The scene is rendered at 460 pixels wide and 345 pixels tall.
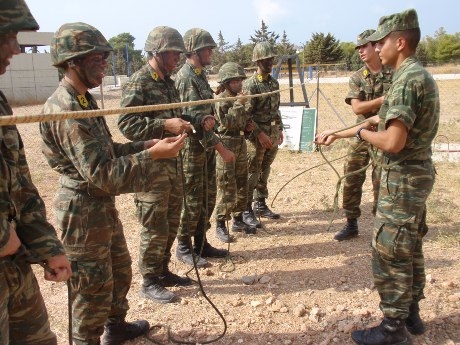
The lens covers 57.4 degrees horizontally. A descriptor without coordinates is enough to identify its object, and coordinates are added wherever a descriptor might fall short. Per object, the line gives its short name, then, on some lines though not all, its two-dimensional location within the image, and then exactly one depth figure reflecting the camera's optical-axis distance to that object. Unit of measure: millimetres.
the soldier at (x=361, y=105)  4445
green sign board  10484
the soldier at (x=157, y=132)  3535
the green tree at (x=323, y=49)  47594
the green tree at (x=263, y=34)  57925
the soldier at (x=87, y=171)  2381
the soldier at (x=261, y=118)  5625
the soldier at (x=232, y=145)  5000
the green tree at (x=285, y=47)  46756
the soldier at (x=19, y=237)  1807
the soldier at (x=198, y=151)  4191
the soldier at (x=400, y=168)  2646
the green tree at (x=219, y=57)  49019
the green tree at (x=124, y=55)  52250
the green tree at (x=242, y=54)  47756
